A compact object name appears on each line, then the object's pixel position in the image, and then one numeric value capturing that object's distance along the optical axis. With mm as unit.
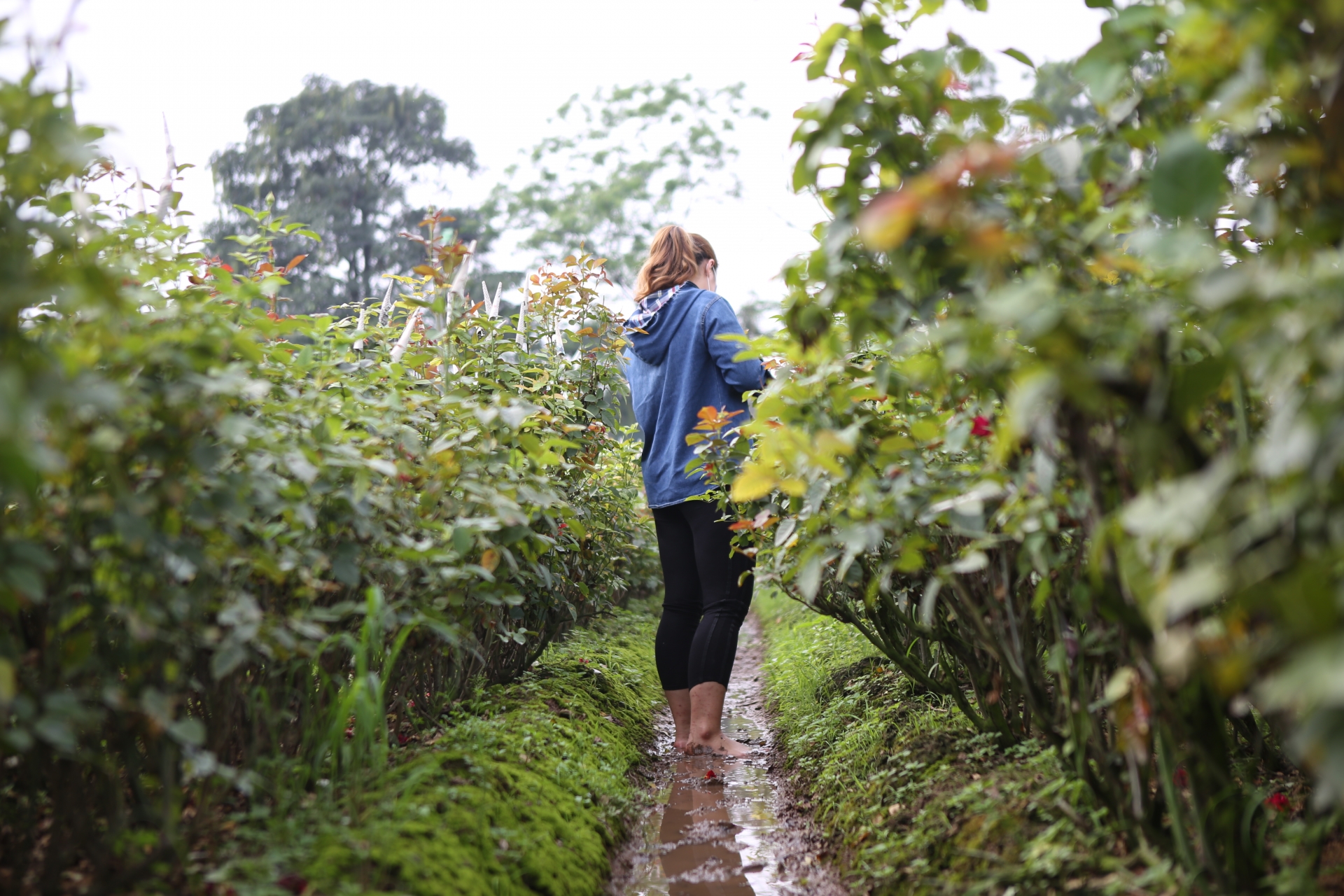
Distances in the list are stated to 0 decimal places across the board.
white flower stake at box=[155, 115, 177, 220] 2328
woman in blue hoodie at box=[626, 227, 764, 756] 3467
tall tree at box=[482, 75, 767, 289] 25609
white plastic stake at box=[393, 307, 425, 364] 2697
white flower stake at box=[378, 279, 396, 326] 3403
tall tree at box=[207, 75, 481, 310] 25188
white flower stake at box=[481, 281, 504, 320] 3695
